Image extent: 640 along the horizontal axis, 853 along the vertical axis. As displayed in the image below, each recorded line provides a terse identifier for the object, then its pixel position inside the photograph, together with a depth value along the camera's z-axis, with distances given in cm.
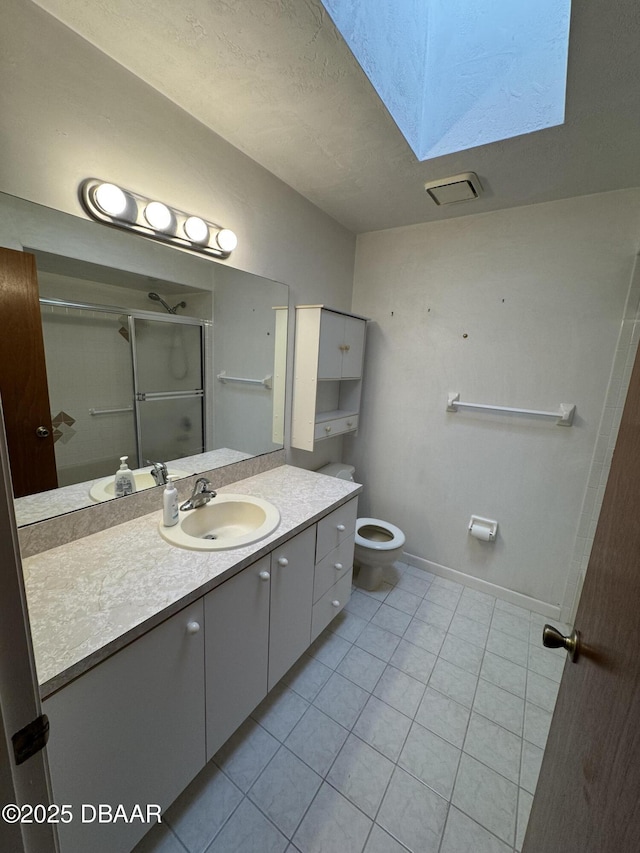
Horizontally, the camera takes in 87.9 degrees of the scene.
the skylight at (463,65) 108
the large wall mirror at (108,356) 99
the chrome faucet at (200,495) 137
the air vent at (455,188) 156
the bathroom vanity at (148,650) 74
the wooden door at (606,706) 43
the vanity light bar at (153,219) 106
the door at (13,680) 40
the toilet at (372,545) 206
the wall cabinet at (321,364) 192
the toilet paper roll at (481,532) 209
